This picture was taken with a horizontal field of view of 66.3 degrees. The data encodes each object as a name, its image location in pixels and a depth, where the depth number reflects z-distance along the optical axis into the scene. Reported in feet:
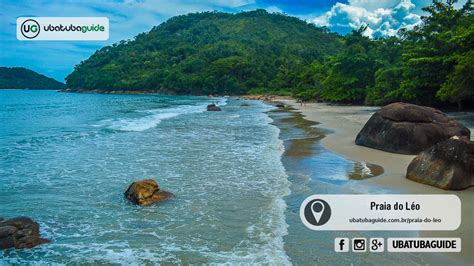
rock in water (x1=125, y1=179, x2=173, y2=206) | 25.25
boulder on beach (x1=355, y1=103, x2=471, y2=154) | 38.99
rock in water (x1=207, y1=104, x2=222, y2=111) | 130.21
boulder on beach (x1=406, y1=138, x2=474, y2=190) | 25.62
